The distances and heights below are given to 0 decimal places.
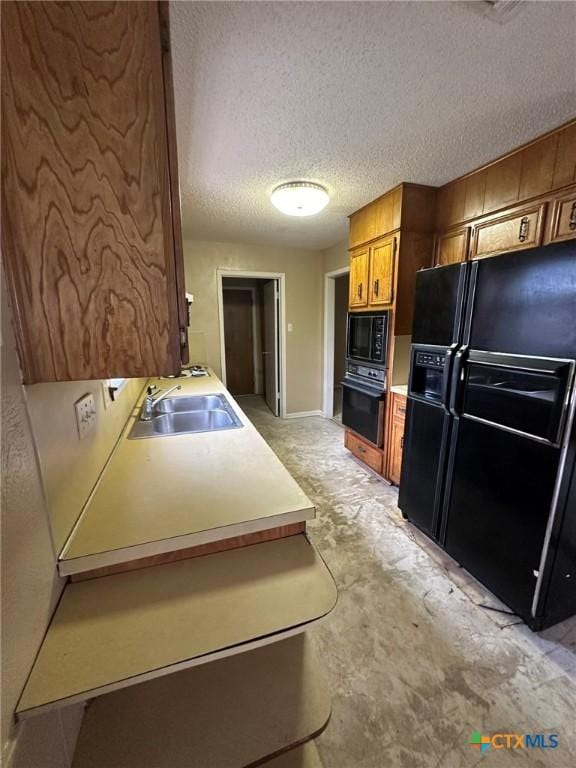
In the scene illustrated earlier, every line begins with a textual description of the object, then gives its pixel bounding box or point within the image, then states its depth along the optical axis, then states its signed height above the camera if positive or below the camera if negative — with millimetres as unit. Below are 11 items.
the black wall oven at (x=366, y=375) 2648 -491
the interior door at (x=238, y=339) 5512 -301
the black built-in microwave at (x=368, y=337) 2602 -129
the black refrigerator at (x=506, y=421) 1268 -477
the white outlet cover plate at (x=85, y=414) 975 -303
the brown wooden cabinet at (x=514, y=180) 1595 +854
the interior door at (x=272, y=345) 4477 -339
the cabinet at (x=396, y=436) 2469 -934
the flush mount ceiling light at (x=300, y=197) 2178 +905
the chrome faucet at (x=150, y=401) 1880 -528
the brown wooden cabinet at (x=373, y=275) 2500 +421
